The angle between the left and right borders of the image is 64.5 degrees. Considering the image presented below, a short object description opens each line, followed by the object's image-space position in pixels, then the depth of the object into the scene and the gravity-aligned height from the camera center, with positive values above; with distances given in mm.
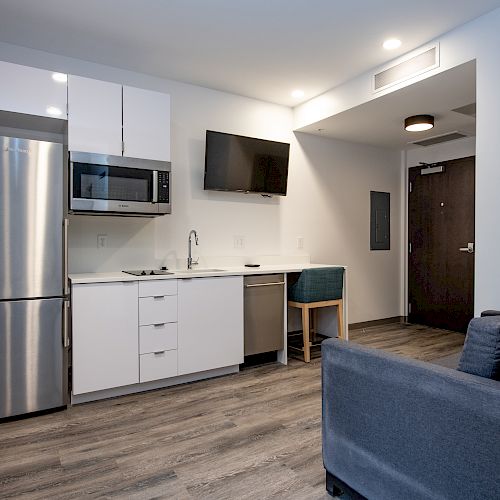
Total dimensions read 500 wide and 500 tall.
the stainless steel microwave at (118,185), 2861 +469
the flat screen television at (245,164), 3742 +828
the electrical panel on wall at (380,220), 5242 +369
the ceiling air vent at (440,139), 4657 +1338
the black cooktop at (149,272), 3054 -205
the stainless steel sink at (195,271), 3260 -206
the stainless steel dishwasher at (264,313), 3439 -579
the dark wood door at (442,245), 4758 +41
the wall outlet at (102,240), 3342 +55
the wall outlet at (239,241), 4061 +64
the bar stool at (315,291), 3658 -415
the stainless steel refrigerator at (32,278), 2428 -198
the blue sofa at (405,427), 1137 -599
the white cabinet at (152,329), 2705 -617
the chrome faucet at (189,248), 3648 -14
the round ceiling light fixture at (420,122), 3924 +1255
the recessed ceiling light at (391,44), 2957 +1554
